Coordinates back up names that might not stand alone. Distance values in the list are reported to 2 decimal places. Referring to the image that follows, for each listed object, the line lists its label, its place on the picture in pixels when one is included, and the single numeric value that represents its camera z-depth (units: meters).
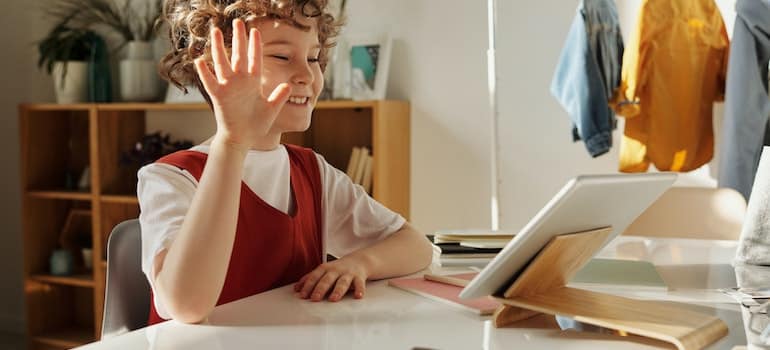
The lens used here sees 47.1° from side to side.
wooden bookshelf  3.61
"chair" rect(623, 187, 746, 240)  2.37
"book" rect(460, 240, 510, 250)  1.55
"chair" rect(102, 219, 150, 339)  1.31
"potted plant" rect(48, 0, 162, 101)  3.89
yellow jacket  2.87
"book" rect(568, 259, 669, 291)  1.25
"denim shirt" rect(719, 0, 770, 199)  2.74
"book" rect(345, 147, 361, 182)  3.42
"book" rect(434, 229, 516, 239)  1.61
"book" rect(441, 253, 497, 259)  1.51
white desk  0.92
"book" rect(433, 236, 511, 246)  1.58
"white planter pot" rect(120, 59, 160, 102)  3.88
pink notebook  1.08
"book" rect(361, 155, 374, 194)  3.41
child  1.01
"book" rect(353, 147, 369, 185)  3.40
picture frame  3.43
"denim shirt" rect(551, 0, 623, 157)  2.86
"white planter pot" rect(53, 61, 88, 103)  3.97
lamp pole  2.86
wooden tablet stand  0.93
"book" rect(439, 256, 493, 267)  1.49
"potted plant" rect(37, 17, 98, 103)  3.96
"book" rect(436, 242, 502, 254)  1.52
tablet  0.92
